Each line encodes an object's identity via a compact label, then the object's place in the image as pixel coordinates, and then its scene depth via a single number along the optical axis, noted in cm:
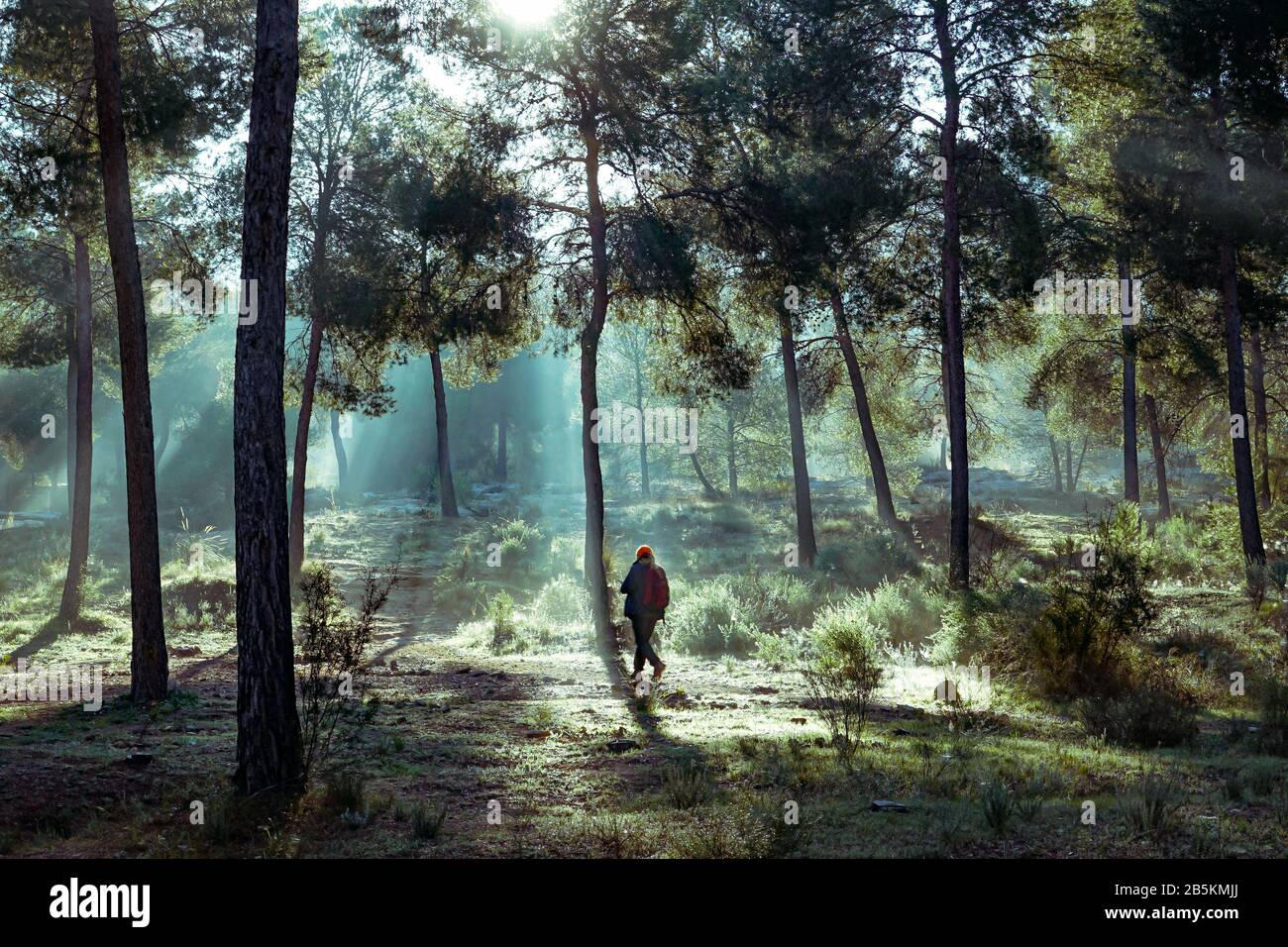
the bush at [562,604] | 2081
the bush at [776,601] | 1891
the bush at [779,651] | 1478
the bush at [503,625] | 1751
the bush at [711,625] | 1652
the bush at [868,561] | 2259
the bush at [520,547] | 2775
